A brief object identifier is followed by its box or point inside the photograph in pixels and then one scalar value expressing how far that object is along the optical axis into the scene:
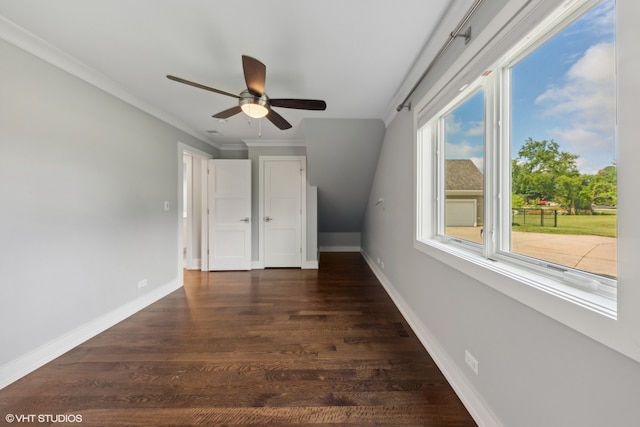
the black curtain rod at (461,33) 1.20
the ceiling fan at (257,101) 1.56
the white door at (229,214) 4.01
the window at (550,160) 0.78
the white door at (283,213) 4.18
